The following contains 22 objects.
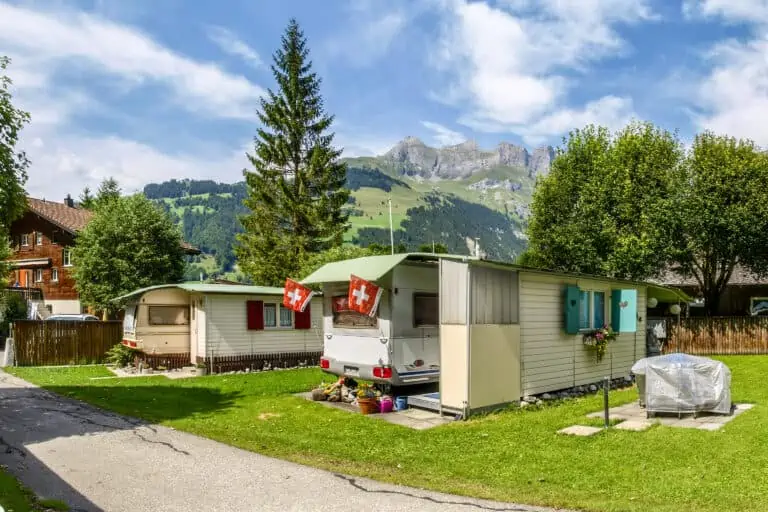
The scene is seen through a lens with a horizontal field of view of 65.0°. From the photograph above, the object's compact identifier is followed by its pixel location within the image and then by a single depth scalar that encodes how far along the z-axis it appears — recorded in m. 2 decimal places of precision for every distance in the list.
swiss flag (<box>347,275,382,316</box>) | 12.64
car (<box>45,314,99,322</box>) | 32.44
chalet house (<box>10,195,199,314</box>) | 40.78
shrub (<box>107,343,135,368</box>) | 22.48
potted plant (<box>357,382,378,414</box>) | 12.62
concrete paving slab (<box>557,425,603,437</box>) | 10.07
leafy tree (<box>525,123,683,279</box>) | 25.66
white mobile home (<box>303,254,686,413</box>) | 11.89
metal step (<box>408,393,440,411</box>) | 12.42
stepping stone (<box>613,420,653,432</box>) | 10.33
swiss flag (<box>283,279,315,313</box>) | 16.53
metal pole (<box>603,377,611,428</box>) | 10.49
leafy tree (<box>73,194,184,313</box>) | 33.47
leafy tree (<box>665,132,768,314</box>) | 23.11
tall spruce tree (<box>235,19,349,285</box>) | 38.00
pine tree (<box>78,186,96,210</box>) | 62.81
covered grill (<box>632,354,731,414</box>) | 10.95
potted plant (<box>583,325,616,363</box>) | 15.15
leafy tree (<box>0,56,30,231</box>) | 12.05
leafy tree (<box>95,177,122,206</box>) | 58.74
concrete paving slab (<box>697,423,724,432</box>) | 10.03
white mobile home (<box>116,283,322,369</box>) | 20.27
